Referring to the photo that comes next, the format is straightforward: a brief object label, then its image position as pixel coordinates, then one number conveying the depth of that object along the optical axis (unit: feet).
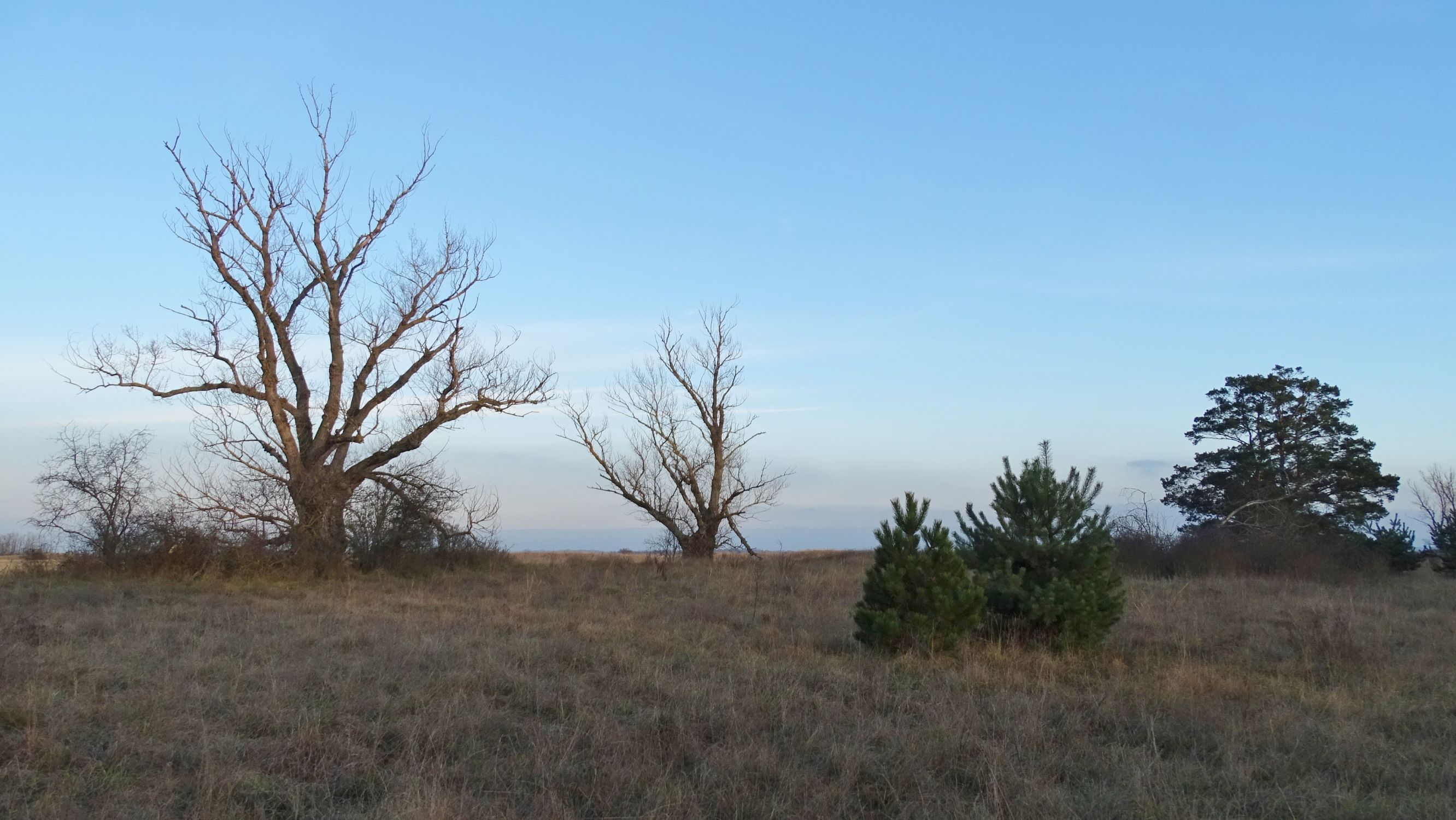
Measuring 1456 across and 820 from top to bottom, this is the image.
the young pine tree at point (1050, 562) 34.71
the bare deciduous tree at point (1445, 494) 107.76
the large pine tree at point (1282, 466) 108.47
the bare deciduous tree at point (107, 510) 62.95
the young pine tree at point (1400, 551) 81.10
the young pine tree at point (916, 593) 34.24
